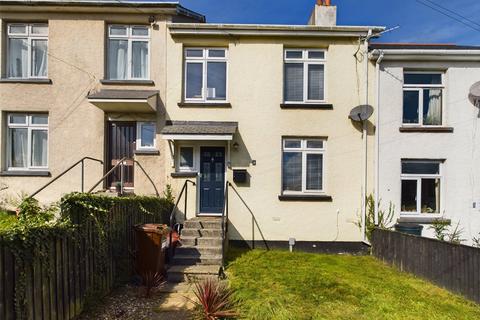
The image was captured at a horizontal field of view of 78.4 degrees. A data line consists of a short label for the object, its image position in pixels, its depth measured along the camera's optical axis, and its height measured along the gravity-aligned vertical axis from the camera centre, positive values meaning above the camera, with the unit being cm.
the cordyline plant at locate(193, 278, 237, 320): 484 -248
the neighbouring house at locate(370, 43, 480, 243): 942 +64
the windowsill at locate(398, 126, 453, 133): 949 +105
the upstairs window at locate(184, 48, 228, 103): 987 +289
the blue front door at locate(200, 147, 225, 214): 970 -58
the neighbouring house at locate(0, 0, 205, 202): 954 +212
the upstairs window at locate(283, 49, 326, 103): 989 +282
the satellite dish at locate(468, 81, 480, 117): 942 +218
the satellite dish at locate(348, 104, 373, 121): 939 +155
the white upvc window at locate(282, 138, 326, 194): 970 -24
